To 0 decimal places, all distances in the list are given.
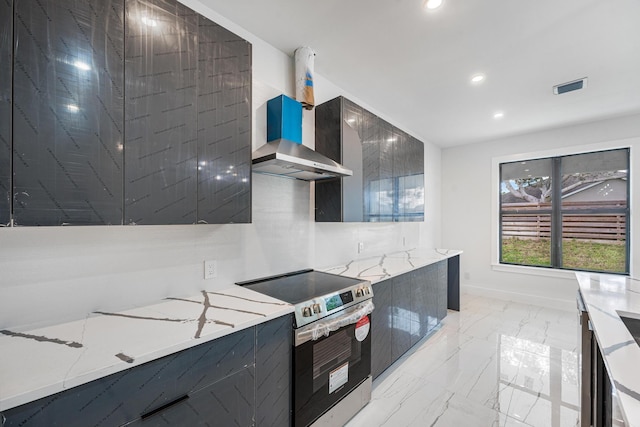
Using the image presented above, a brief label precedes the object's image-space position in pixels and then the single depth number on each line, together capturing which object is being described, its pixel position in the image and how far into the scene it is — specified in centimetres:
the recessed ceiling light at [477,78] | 248
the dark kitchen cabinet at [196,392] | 83
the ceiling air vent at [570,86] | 254
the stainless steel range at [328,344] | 149
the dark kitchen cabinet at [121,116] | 93
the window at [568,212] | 360
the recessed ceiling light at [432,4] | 161
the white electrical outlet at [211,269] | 172
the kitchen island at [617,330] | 74
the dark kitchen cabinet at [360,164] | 229
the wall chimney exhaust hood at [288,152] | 172
